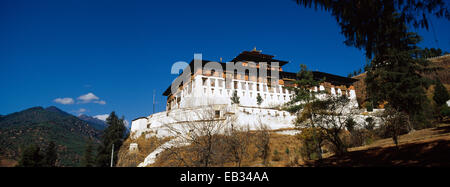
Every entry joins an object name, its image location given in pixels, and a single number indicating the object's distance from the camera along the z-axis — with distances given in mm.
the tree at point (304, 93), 21956
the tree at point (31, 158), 37888
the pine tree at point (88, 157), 41256
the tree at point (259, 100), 49534
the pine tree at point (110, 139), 39781
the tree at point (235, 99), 45650
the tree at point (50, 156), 41156
